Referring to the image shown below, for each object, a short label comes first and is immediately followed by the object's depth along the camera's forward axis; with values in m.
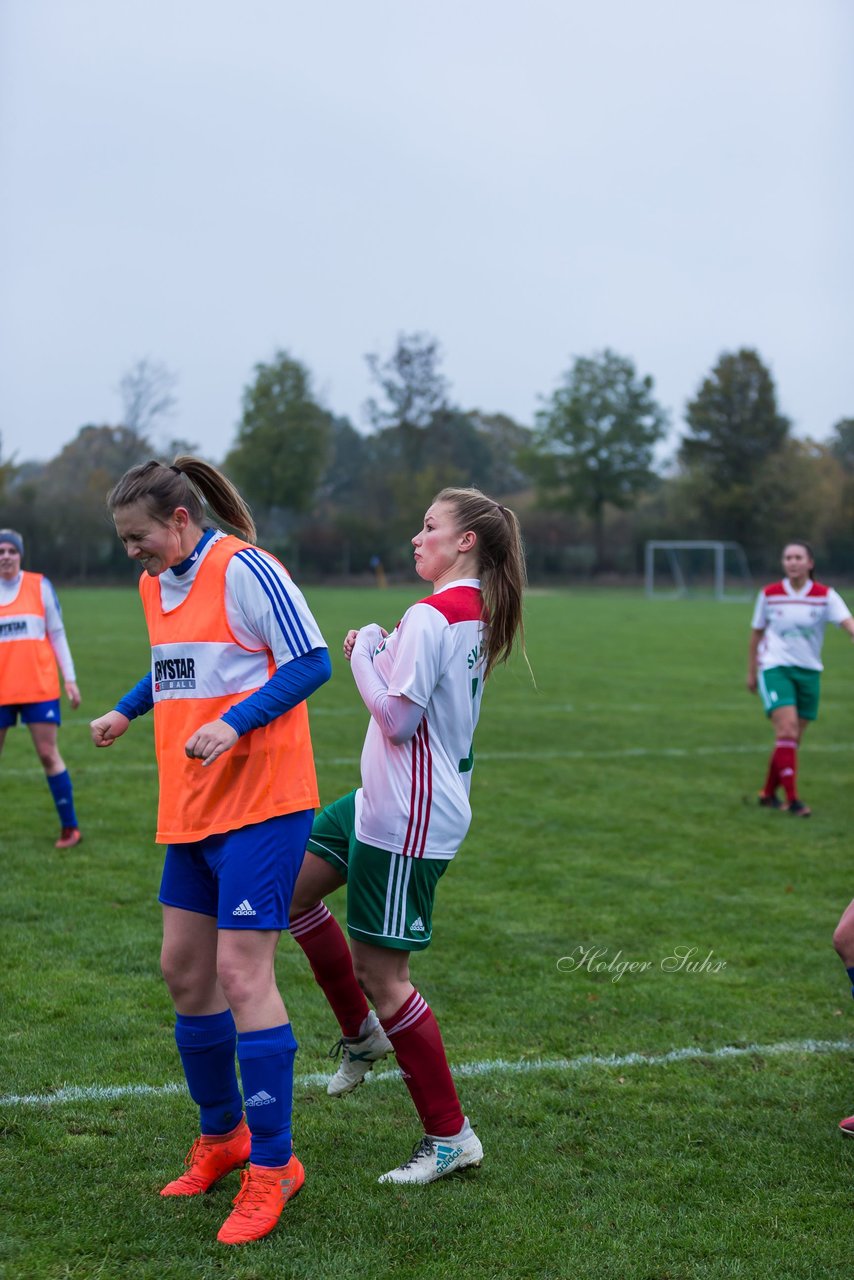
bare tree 59.50
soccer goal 56.88
